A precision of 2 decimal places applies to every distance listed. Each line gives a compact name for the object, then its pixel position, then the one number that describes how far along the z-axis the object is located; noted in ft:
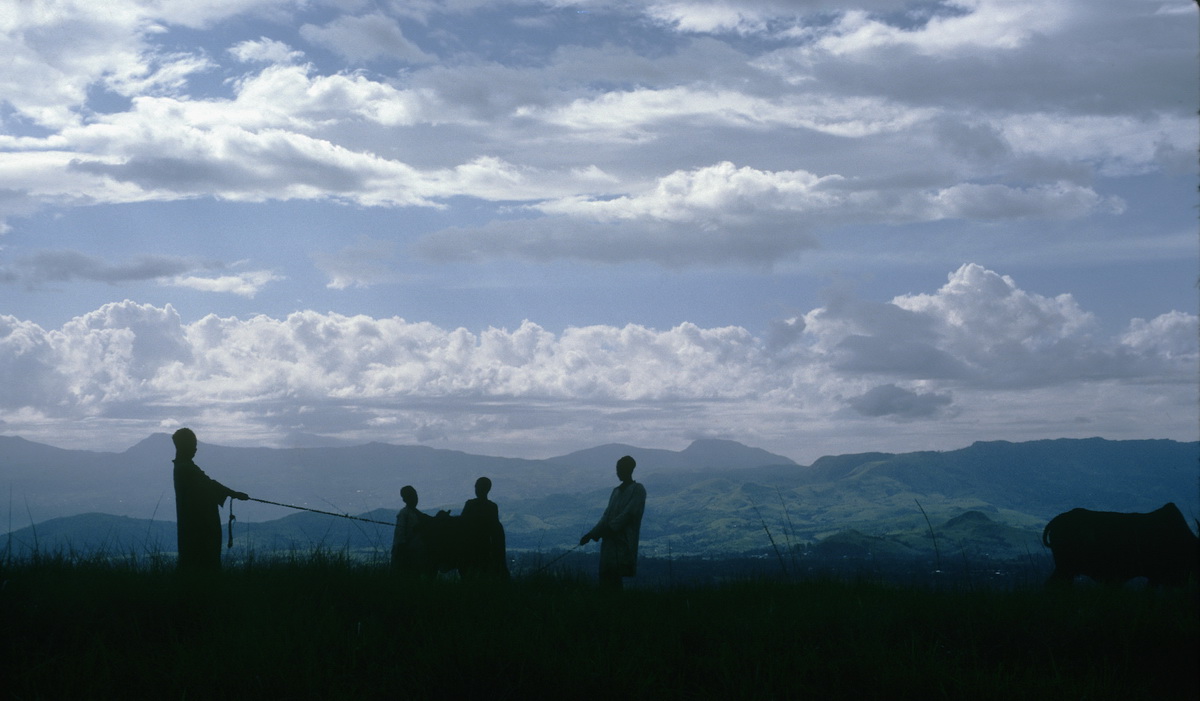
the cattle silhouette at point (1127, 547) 45.78
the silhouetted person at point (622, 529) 39.50
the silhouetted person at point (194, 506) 37.60
